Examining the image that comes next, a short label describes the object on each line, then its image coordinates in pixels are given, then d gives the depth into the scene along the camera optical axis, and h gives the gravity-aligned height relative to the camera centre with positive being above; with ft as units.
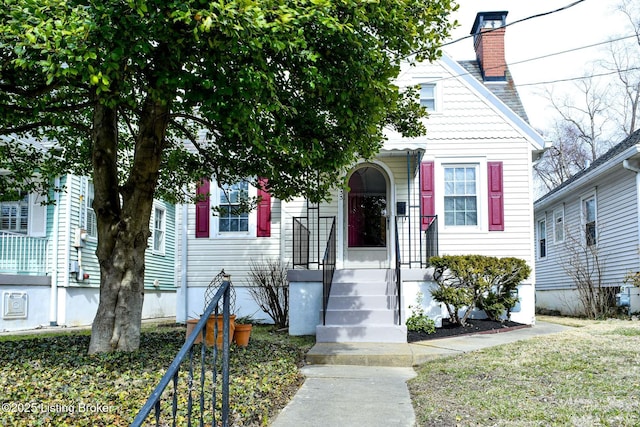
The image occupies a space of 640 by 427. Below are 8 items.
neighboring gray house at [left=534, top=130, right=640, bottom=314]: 41.26 +2.57
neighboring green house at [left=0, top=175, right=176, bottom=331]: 36.96 -0.21
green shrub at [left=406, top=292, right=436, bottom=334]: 30.81 -3.69
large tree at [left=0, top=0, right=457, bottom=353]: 13.50 +5.36
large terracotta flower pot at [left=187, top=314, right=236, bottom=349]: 23.59 -3.11
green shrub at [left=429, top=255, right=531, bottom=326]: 31.22 -1.34
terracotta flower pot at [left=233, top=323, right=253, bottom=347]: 24.58 -3.44
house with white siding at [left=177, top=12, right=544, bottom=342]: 37.76 +3.31
